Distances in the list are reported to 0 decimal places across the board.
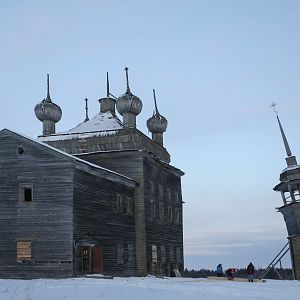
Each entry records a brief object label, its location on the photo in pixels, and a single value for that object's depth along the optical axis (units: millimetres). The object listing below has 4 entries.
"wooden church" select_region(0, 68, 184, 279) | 27172
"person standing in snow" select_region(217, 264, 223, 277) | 35812
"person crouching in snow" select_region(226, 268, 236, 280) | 31452
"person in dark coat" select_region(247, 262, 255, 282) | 29906
